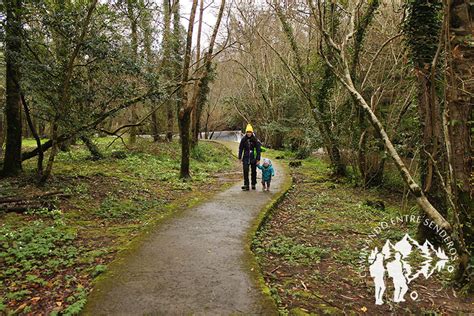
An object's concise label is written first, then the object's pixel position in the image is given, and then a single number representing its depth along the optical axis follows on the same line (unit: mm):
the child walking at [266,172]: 9883
